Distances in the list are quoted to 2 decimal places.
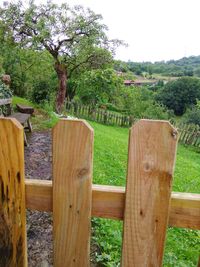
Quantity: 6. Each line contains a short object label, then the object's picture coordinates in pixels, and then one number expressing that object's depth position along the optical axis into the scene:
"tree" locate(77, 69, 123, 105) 13.38
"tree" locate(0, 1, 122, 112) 11.82
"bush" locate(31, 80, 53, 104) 12.86
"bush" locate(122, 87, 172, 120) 26.76
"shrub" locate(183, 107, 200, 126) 31.62
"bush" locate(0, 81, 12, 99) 8.28
